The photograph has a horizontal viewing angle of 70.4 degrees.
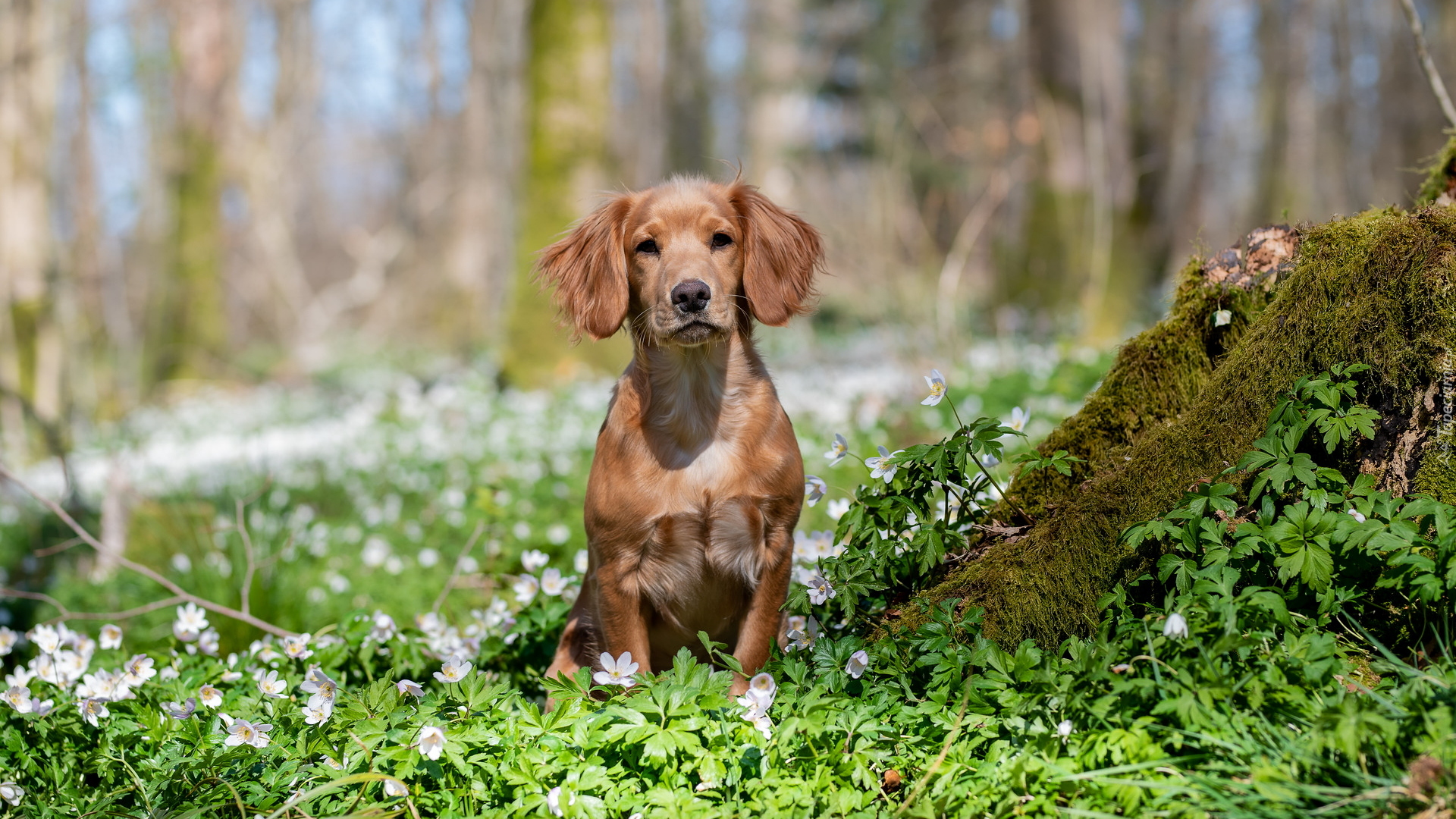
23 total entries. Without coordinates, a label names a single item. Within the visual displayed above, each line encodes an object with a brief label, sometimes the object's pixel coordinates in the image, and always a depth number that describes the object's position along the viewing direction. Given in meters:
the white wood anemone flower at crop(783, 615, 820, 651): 2.98
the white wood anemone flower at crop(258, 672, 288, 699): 3.04
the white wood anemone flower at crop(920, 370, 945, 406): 2.94
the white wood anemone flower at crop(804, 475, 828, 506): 3.22
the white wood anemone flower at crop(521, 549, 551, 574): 4.03
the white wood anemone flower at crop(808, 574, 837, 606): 2.99
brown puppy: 3.12
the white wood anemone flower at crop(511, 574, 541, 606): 3.85
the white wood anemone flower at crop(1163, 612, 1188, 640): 2.26
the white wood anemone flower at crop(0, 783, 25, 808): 2.73
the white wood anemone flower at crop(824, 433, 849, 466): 3.12
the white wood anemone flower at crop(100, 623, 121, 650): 3.53
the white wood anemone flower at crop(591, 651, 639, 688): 2.74
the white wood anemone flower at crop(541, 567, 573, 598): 3.79
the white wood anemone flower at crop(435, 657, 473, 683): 2.69
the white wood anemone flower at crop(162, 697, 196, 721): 2.95
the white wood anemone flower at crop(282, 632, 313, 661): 3.40
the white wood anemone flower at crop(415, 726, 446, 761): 2.45
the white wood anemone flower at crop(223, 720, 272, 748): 2.69
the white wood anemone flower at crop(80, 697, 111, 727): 2.89
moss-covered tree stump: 2.61
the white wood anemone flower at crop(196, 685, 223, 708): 3.04
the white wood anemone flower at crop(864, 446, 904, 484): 3.02
